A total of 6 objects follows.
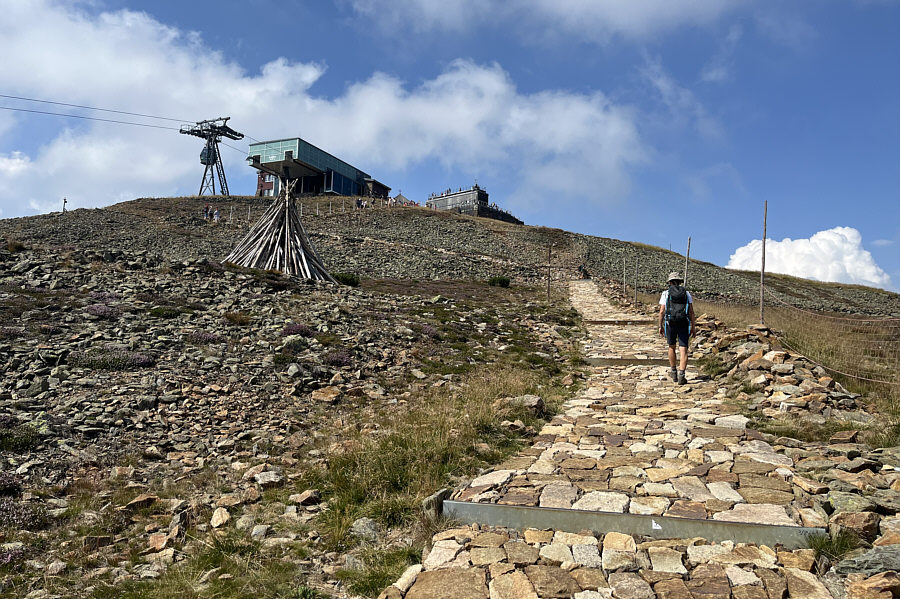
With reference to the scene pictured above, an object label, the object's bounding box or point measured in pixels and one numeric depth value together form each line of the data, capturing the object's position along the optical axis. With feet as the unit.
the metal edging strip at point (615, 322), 62.23
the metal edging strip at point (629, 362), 39.48
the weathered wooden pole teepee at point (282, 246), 70.85
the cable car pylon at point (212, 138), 260.83
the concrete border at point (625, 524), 13.24
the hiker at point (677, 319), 32.61
